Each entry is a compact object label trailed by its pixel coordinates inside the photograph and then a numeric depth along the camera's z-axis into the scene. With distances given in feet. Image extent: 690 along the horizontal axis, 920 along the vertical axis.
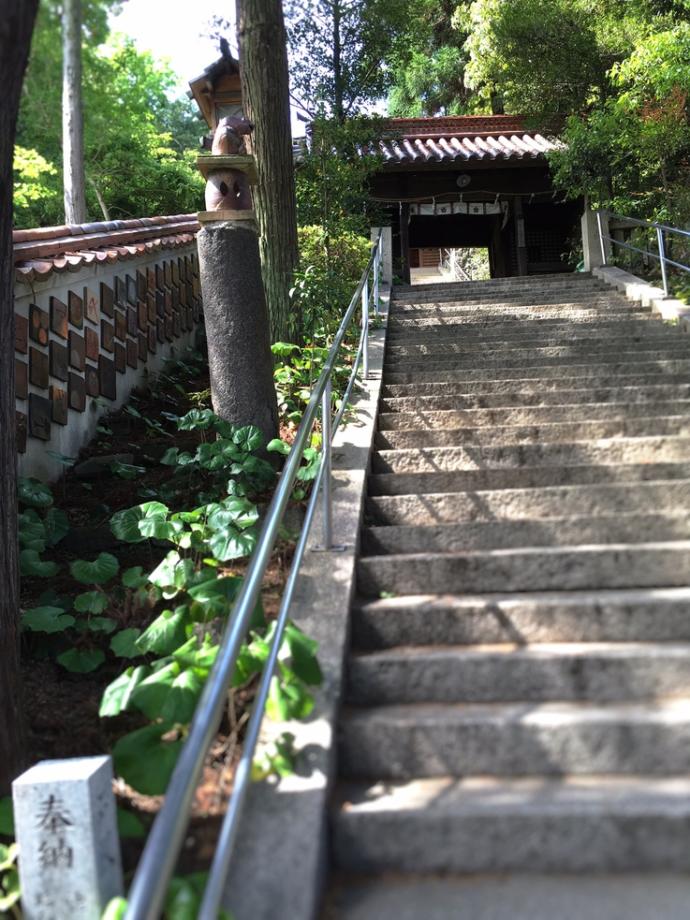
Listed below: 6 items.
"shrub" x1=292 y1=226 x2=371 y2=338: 19.07
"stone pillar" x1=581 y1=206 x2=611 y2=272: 33.30
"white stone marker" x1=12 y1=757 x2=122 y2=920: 5.93
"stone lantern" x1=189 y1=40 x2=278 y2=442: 14.28
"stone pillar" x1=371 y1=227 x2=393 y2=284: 34.06
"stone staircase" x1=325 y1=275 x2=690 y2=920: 6.58
